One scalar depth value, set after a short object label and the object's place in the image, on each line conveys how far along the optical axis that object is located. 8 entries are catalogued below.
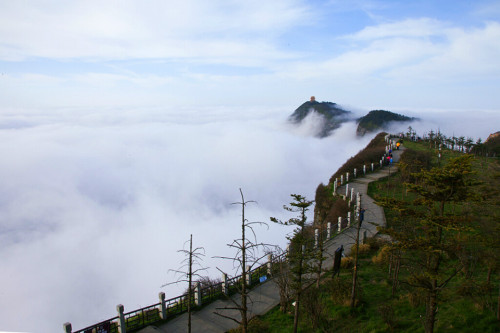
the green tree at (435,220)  8.11
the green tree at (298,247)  10.62
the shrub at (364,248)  18.36
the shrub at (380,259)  15.95
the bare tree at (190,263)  10.72
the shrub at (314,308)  10.82
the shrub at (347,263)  17.12
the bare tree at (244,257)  8.43
